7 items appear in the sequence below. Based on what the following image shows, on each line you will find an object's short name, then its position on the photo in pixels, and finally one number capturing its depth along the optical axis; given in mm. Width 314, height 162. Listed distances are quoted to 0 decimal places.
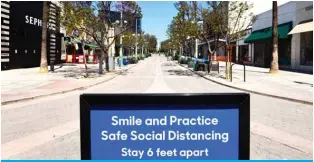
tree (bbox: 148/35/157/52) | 160650
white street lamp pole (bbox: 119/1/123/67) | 30948
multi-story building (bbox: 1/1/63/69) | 28838
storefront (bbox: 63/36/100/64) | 50219
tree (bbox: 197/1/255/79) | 25522
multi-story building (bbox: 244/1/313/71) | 32344
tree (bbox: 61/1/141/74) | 25219
